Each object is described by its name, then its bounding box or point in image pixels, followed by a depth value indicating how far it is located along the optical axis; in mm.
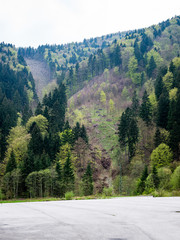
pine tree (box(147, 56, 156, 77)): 153500
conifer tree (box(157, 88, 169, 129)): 77594
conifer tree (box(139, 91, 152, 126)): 85688
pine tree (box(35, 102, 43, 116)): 108625
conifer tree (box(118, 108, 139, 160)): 79000
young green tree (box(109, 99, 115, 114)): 125912
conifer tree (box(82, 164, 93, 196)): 53656
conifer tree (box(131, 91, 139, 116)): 103606
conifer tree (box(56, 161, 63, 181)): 57031
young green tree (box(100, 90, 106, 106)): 137125
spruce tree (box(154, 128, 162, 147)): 69069
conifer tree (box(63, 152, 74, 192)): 54825
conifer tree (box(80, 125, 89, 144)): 85000
